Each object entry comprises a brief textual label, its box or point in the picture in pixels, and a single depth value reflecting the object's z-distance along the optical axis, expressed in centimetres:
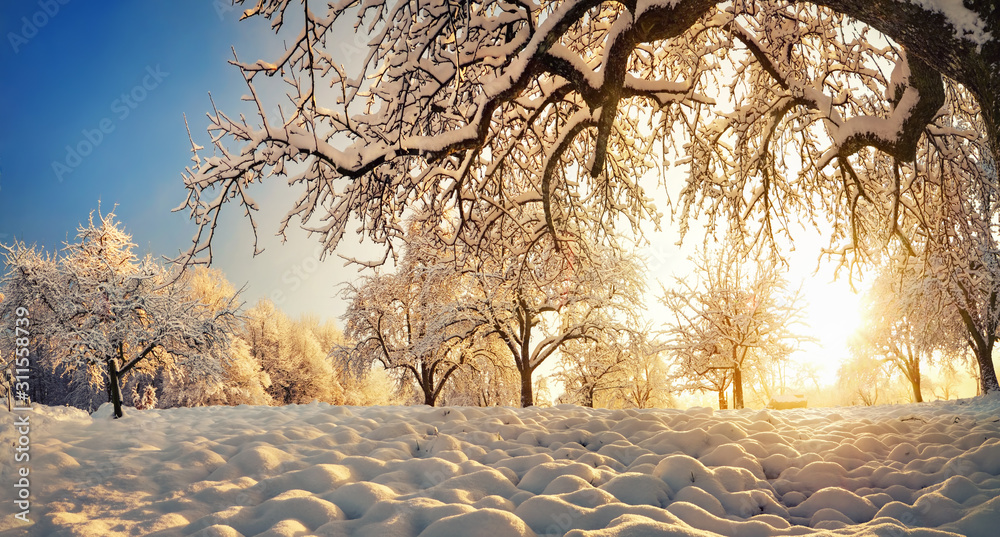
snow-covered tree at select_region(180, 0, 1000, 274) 369
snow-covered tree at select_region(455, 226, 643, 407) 1331
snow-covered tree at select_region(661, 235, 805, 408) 1539
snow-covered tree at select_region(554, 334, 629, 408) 1491
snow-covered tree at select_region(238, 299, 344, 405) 3025
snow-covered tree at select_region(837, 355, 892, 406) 2309
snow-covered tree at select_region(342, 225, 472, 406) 1478
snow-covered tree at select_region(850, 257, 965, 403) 1515
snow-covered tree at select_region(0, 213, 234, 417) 1045
